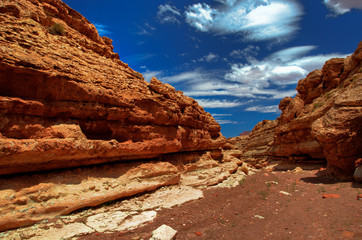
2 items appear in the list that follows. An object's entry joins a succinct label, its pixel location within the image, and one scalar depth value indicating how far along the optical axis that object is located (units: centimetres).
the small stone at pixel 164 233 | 507
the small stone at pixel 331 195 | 878
